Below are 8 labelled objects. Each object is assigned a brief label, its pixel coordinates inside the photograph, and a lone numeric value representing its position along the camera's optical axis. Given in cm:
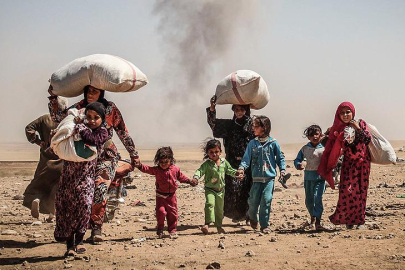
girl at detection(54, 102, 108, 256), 658
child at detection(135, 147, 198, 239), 801
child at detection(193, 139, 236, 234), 851
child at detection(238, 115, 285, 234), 845
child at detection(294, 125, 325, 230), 851
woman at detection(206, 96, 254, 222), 923
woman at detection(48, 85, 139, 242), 747
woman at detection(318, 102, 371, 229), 822
